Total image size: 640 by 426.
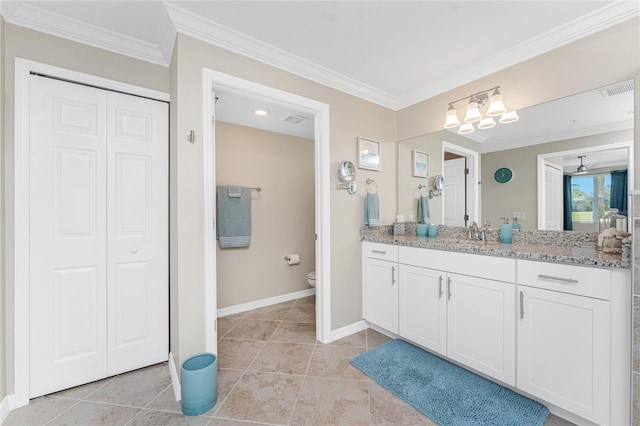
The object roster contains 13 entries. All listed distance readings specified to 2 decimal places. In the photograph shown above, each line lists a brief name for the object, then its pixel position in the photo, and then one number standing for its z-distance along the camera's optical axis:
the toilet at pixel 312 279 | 3.19
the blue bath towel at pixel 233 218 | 2.98
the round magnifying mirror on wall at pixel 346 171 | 2.39
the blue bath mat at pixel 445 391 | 1.49
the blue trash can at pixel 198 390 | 1.51
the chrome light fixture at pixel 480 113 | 2.03
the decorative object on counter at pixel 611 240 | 1.53
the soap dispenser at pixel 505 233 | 2.06
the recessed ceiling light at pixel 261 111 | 2.72
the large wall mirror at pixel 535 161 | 1.64
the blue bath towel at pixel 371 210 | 2.52
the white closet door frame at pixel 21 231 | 1.56
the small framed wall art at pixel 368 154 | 2.55
